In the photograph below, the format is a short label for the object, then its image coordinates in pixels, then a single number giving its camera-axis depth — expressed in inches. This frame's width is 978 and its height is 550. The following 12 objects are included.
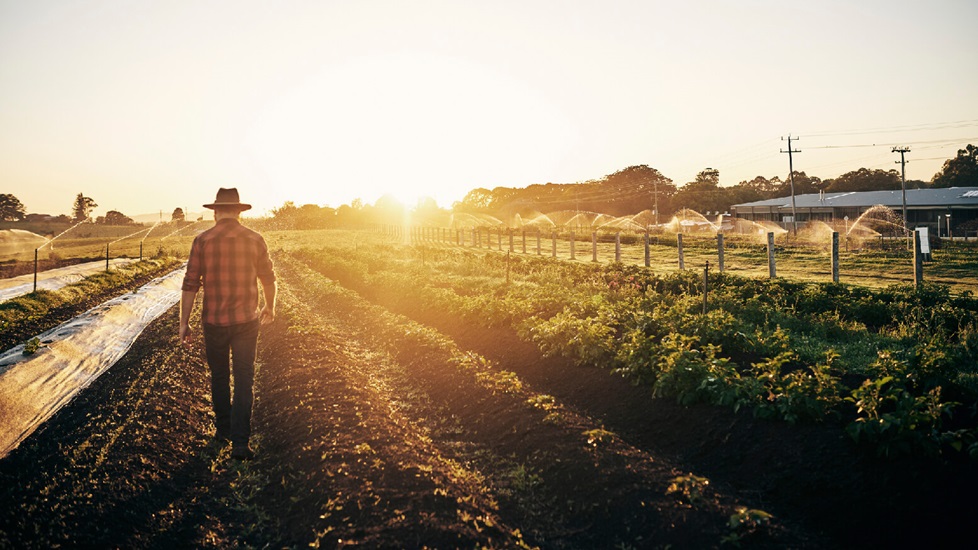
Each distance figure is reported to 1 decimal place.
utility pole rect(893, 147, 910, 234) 1861.2
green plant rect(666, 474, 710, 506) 177.3
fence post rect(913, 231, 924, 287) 576.1
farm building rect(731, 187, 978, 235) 1926.9
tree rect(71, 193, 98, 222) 4512.8
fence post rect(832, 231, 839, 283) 654.8
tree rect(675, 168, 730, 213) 3245.6
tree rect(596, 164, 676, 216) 3563.0
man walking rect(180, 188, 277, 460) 225.1
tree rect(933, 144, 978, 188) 2650.1
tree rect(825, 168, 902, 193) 2955.2
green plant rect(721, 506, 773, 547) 160.1
